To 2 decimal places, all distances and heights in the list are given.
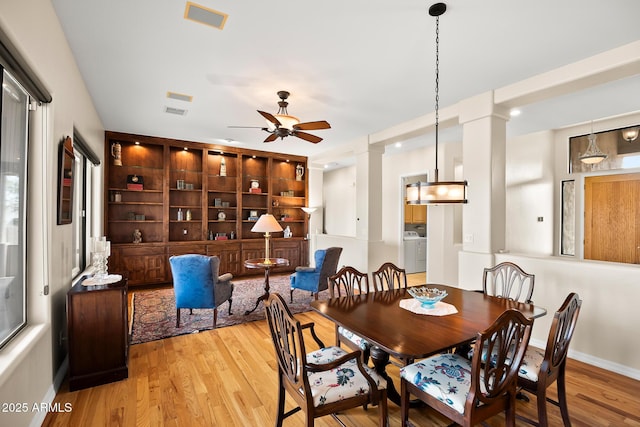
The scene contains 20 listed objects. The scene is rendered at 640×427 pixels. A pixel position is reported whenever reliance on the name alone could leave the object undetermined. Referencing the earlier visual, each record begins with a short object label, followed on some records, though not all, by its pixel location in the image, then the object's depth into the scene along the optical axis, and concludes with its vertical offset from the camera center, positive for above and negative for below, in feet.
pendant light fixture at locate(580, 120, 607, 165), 14.56 +2.85
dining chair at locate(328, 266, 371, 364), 7.59 -3.11
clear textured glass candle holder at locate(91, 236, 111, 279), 9.65 -1.32
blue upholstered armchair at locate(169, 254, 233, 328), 11.78 -2.69
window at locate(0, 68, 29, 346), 5.68 +0.16
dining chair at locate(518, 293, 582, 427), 5.59 -3.04
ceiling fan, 11.22 +3.24
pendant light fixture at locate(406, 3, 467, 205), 7.70 +0.51
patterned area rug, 12.05 -4.58
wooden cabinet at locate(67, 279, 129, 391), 8.04 -3.24
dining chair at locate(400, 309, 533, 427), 4.84 -3.03
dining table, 5.32 -2.26
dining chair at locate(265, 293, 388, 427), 5.13 -3.05
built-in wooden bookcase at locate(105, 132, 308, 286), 19.00 +0.73
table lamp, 14.35 -0.58
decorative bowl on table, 7.20 -2.00
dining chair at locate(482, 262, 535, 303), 8.86 -2.11
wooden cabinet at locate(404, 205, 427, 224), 25.31 -0.14
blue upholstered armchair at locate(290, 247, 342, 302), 14.90 -2.95
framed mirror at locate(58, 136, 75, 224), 8.17 +0.90
